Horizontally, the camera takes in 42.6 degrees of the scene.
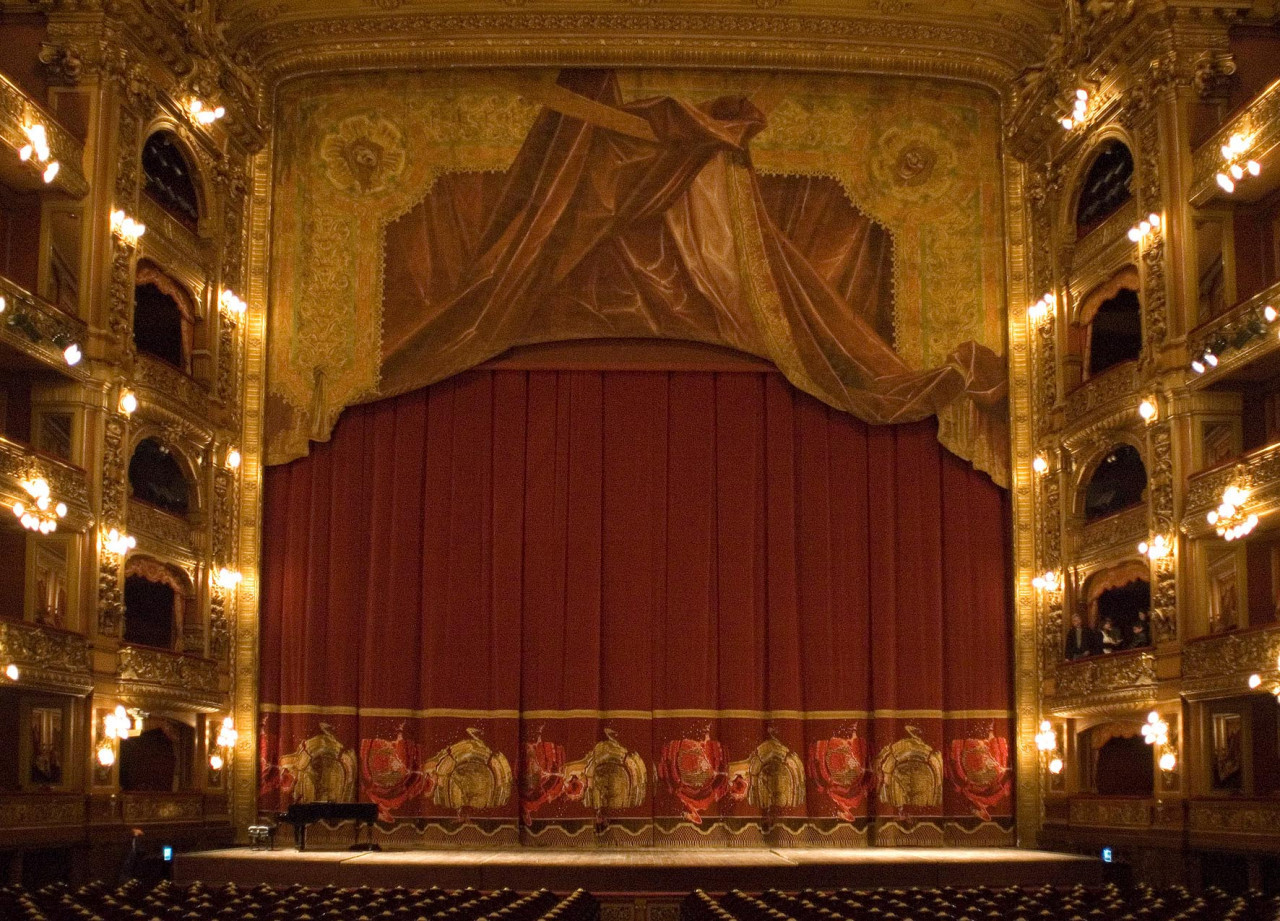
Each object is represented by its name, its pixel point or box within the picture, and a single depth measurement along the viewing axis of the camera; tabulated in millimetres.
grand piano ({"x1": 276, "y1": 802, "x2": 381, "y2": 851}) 22031
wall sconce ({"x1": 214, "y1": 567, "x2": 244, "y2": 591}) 23703
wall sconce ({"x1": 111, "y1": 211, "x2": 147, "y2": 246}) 20812
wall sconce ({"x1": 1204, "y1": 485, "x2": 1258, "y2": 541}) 18500
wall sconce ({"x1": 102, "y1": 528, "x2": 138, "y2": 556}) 20220
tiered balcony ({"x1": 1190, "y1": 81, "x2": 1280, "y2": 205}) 18594
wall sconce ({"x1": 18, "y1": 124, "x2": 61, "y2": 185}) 18609
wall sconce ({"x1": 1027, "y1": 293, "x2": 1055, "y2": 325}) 24469
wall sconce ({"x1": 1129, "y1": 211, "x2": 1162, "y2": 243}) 20862
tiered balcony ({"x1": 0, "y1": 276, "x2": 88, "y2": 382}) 18391
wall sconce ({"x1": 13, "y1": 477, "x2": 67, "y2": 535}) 18156
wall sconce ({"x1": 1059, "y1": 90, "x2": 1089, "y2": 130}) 22906
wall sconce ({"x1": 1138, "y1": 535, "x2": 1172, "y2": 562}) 20281
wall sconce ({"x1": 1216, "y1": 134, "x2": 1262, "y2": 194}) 18781
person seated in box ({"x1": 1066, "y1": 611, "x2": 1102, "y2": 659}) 22406
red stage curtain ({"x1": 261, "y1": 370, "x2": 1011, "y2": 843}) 24094
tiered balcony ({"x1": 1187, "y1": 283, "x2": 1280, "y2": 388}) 18453
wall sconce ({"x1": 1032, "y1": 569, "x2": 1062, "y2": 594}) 23688
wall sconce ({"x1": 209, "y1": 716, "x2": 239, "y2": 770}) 23164
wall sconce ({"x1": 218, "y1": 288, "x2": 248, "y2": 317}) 24312
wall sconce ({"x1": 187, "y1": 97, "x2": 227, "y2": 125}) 23266
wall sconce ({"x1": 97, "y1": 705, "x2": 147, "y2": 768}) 19719
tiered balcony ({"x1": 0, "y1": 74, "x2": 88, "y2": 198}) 18641
